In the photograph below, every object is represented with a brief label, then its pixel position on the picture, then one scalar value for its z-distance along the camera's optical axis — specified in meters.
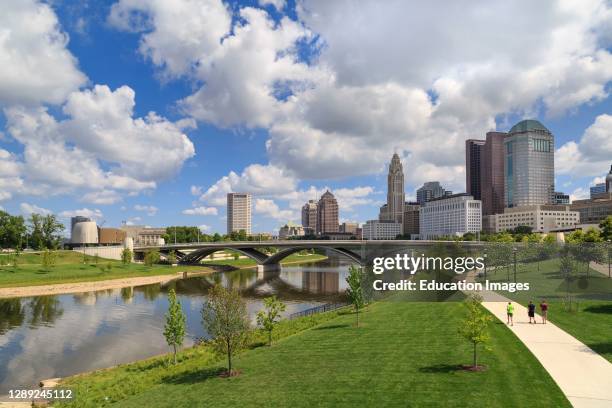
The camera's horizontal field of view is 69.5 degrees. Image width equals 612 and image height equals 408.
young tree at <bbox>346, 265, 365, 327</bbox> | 37.70
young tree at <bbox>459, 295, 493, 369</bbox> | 22.47
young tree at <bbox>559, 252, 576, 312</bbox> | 40.67
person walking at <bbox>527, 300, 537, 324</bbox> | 31.28
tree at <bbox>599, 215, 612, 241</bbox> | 87.40
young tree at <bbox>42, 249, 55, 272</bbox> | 90.06
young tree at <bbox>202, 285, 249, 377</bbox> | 25.30
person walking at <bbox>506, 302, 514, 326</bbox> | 30.62
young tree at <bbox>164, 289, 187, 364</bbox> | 30.36
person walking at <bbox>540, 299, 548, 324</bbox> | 31.44
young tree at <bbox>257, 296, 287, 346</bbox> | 31.74
